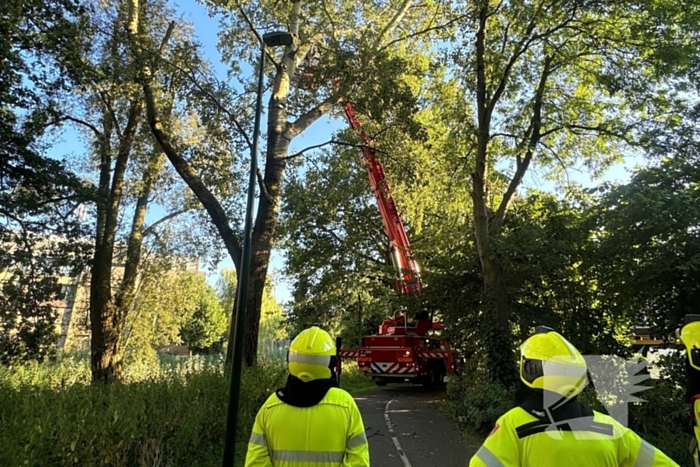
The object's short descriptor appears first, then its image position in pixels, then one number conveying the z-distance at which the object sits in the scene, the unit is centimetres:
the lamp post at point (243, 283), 566
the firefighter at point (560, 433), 192
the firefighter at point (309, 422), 251
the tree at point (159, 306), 2047
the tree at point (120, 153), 1062
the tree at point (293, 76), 1076
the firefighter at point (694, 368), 289
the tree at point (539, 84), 1139
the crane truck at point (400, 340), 1593
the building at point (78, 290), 1221
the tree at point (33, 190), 880
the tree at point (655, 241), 795
